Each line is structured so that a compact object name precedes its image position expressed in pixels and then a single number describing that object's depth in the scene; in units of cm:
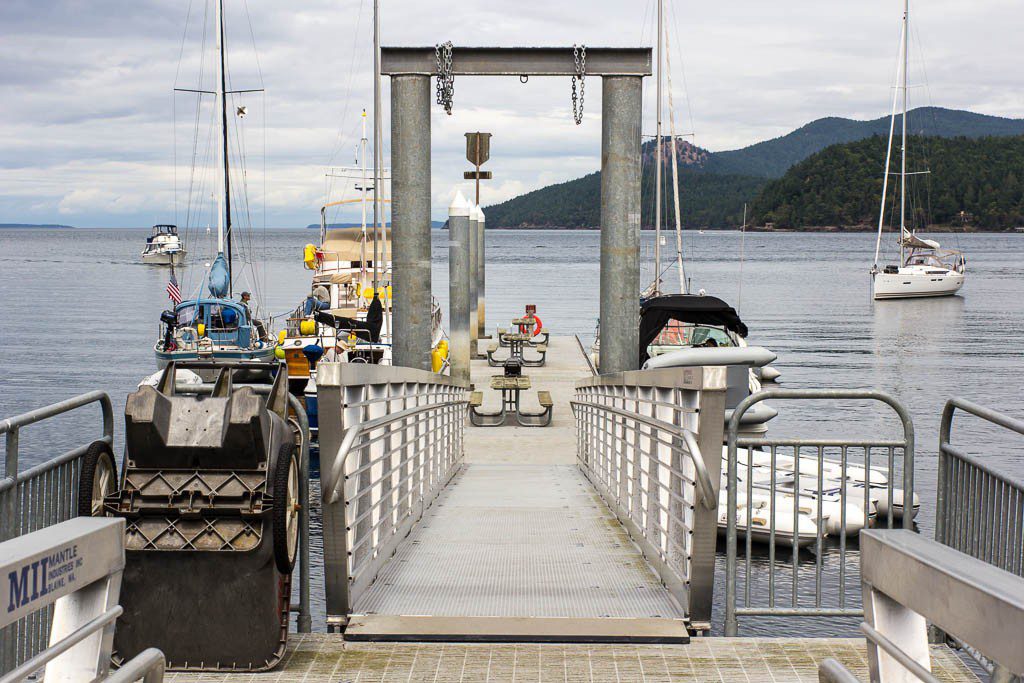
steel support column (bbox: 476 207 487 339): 3795
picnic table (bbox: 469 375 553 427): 2228
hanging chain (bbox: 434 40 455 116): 1341
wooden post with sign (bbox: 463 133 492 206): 3422
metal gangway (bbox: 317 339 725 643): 515
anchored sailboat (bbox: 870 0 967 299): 7712
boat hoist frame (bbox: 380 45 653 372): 1339
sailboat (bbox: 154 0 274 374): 3216
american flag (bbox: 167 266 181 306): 3974
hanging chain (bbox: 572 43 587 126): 1323
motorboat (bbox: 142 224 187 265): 14125
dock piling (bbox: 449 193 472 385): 2559
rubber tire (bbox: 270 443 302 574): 475
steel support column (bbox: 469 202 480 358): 3626
